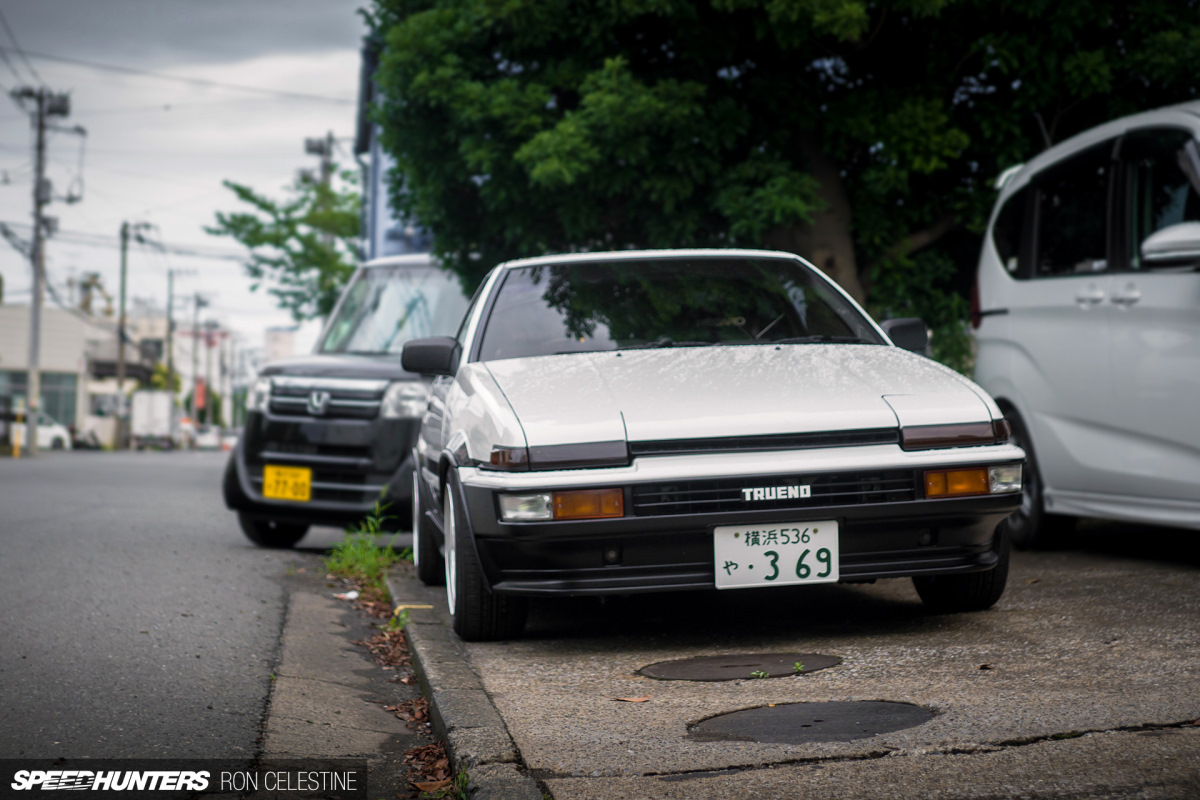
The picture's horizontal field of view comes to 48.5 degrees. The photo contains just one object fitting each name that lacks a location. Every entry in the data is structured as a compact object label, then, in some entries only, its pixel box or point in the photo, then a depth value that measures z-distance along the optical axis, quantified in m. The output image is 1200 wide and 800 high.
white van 5.75
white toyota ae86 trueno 4.32
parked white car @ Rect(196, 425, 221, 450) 85.25
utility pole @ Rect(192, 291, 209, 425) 95.12
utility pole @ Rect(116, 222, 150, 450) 62.91
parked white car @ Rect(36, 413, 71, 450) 51.44
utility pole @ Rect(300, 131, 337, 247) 33.19
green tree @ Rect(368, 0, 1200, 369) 9.75
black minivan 8.10
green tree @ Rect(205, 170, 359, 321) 31.27
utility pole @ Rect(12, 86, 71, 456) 40.78
